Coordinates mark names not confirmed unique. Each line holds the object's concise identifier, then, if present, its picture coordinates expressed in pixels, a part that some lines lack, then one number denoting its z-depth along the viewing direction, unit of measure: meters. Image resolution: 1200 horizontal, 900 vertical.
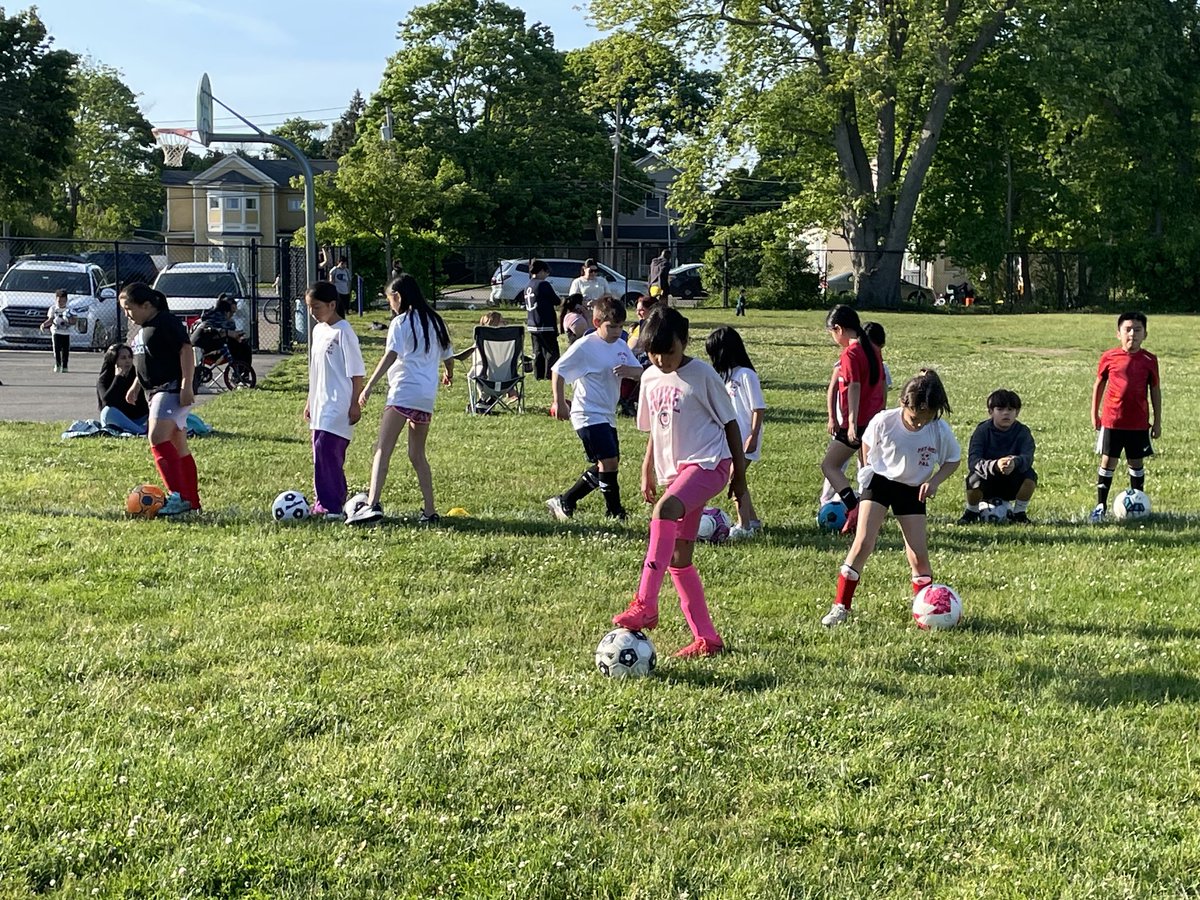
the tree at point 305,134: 114.99
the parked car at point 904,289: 49.41
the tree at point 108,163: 73.81
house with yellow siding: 79.44
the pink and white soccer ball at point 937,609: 6.66
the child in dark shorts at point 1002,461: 10.09
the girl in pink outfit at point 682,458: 6.14
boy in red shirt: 10.19
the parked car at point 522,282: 44.88
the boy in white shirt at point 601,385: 9.46
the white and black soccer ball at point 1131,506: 9.98
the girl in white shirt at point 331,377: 8.90
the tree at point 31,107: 48.28
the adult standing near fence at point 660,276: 23.45
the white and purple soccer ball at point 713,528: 8.89
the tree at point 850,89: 40.31
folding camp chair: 16.12
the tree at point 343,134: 111.69
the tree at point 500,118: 61.81
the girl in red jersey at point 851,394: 9.09
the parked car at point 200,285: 25.33
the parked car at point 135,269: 31.04
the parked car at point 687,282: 50.94
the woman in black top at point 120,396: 13.53
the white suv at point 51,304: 25.69
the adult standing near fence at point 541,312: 18.80
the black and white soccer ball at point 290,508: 9.24
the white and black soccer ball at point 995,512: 10.06
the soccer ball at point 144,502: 9.21
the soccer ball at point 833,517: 9.53
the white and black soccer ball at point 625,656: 5.75
